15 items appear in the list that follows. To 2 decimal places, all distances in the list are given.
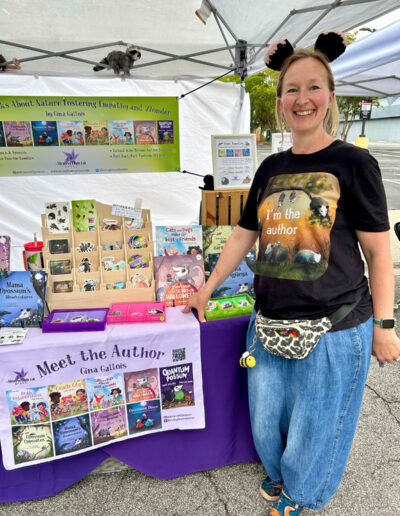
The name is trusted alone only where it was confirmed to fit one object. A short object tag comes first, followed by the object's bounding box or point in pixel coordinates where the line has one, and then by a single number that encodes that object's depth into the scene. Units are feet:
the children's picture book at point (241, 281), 5.60
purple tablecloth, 4.84
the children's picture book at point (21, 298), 4.69
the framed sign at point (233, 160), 7.68
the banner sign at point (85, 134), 12.33
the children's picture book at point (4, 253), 5.00
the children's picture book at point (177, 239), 5.47
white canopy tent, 8.81
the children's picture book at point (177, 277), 5.34
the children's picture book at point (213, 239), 5.74
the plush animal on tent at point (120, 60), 11.55
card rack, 4.97
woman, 3.55
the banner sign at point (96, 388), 4.39
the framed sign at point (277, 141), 11.02
